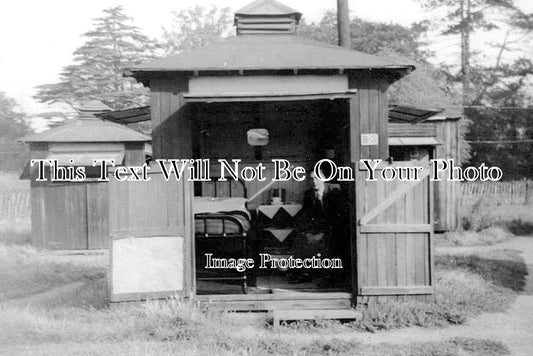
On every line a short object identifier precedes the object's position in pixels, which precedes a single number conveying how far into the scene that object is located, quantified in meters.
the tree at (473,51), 37.19
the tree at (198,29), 48.47
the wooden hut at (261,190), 8.62
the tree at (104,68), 38.72
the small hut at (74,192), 16.95
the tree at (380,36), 39.22
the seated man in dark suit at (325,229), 9.88
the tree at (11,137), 44.50
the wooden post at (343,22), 15.43
